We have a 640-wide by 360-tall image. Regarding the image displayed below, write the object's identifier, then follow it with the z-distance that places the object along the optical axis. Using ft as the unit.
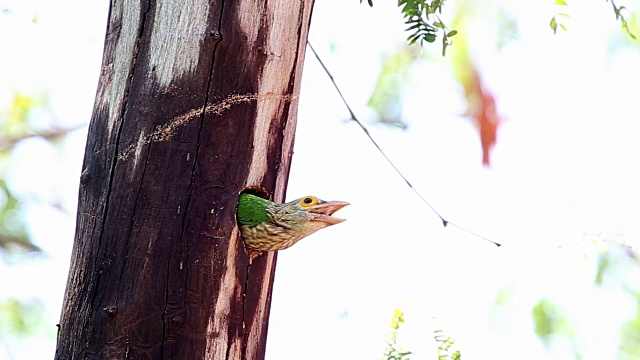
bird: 15.97
